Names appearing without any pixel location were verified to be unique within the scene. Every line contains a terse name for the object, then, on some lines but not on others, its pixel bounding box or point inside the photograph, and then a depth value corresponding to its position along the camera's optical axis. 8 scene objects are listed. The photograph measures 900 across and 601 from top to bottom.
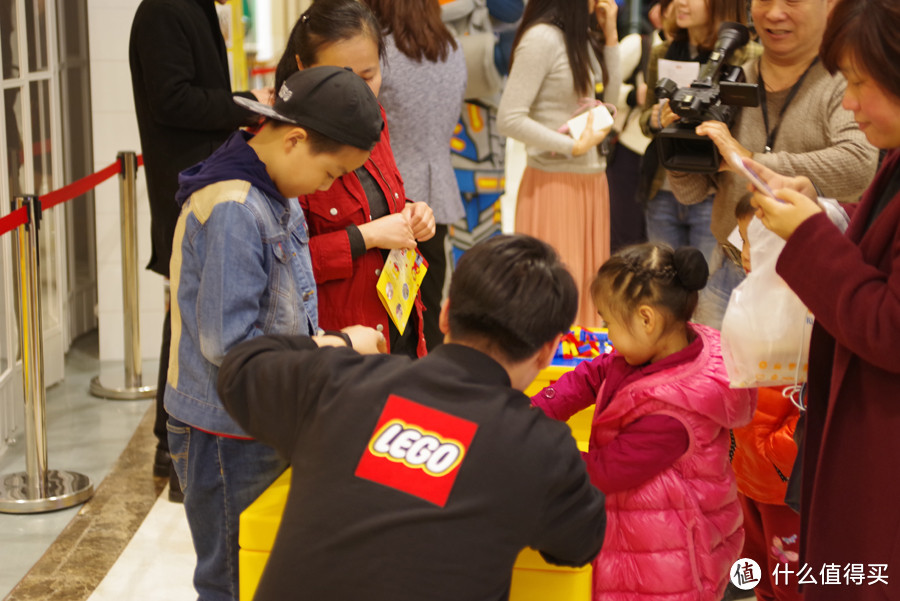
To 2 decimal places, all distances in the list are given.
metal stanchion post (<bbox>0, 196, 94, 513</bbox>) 3.27
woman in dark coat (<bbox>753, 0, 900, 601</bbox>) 1.60
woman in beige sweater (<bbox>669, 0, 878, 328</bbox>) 2.80
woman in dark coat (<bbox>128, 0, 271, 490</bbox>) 3.26
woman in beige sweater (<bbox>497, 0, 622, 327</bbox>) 4.11
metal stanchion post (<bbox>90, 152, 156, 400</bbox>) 4.30
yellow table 1.96
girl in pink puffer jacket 2.03
